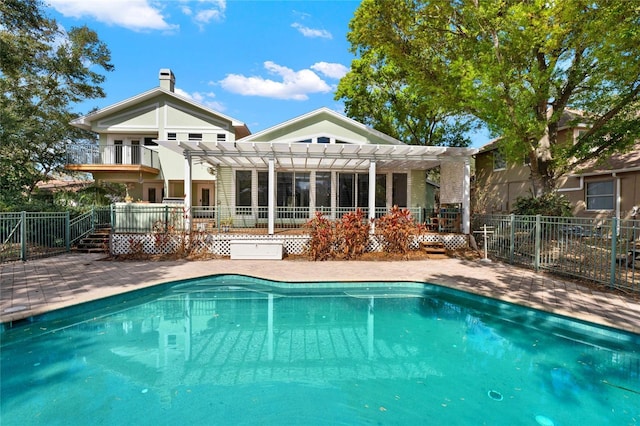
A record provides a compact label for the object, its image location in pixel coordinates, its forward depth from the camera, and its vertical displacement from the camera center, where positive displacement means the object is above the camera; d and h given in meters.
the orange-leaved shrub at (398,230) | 11.14 -0.64
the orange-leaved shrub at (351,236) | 10.92 -0.84
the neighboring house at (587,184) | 14.07 +1.50
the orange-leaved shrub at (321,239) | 10.78 -0.94
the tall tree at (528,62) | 9.68 +5.30
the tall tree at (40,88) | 14.50 +7.96
